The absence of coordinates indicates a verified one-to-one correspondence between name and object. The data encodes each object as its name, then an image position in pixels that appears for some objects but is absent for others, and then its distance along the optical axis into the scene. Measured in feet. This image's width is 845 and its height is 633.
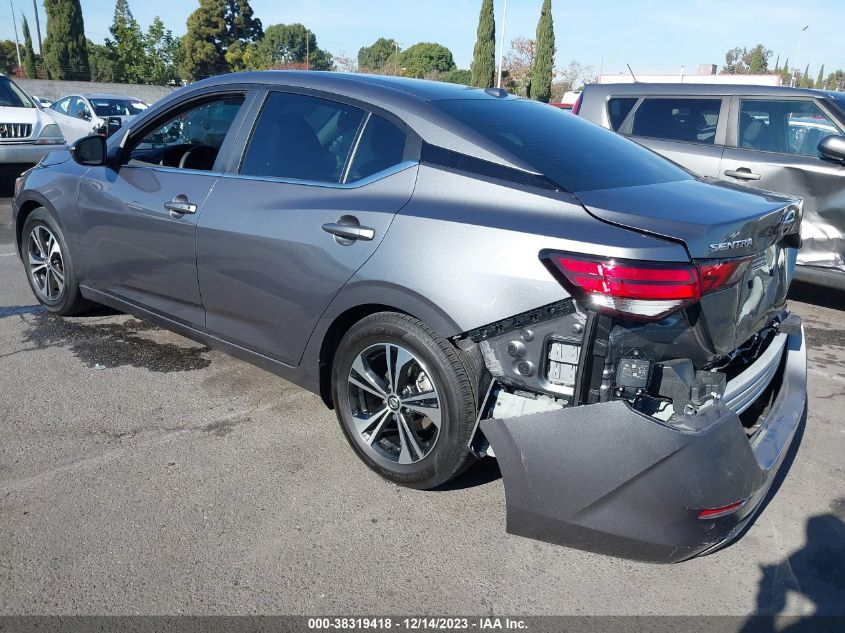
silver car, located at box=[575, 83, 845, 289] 18.35
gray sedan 7.50
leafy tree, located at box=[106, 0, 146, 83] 159.22
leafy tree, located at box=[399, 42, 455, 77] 330.54
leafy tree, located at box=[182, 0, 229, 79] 213.66
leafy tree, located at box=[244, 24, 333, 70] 359.46
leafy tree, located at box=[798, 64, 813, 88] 254.88
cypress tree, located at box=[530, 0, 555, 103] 163.22
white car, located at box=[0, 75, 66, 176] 32.19
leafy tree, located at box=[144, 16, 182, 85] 164.55
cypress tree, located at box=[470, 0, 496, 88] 164.76
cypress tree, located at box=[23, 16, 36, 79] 169.89
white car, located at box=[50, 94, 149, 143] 47.67
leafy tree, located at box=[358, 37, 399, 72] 403.17
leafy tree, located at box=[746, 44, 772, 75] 254.47
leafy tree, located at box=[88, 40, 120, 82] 173.58
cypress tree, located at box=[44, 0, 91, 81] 153.48
